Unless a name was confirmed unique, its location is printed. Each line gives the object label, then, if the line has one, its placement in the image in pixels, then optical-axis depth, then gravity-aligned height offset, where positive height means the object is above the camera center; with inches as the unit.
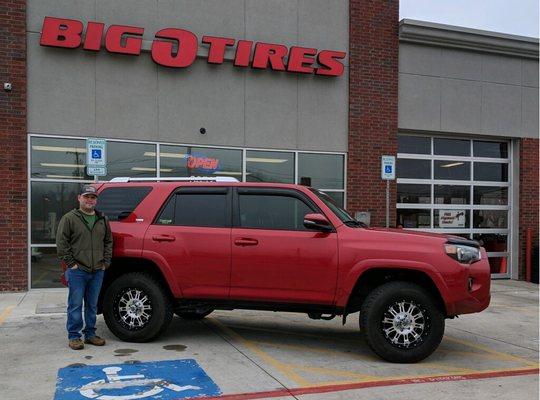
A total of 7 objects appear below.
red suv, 232.8 -30.4
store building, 422.3 +80.1
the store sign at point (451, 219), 554.6 -23.1
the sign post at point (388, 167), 419.5 +23.5
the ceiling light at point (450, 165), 558.0 +33.5
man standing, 244.2 -27.9
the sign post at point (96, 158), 352.2 +25.4
